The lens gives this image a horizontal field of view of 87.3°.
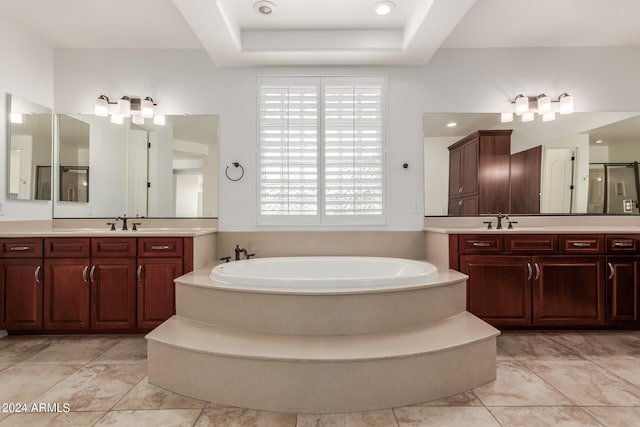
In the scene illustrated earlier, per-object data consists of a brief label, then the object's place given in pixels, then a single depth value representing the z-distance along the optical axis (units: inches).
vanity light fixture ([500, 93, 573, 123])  130.1
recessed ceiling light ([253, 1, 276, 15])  102.4
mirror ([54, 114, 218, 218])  131.6
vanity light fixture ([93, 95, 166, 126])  130.0
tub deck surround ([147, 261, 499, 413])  68.7
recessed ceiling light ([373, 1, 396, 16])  102.8
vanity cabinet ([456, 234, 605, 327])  110.7
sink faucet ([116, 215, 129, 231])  122.5
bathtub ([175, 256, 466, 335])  80.5
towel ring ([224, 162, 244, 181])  131.4
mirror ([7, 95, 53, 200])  114.8
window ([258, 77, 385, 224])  131.2
